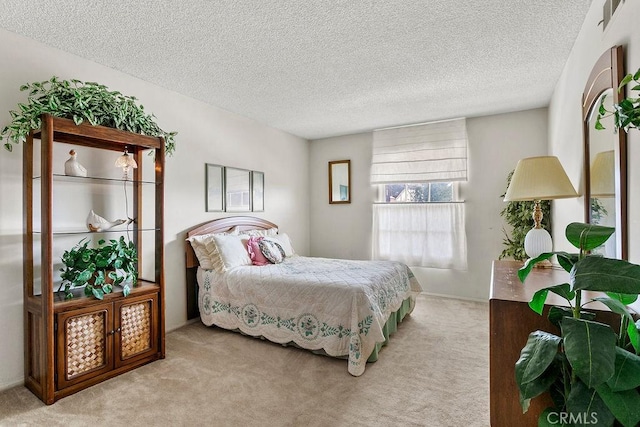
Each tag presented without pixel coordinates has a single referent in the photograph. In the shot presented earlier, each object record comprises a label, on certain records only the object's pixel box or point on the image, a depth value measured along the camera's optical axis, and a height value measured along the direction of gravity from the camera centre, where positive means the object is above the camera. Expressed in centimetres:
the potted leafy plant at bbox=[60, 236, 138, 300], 233 -40
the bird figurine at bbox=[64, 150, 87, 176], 243 +38
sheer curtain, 455 -32
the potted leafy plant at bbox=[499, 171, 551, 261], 369 -12
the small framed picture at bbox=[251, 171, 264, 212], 452 +34
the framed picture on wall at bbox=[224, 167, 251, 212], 412 +34
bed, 261 -78
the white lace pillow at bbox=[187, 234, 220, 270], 351 -39
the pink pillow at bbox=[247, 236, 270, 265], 369 -46
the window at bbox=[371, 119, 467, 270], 455 +29
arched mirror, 146 +28
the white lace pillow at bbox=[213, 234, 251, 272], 343 -42
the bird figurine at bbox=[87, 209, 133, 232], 251 -6
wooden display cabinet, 212 -70
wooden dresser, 139 -61
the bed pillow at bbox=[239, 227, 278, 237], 417 -24
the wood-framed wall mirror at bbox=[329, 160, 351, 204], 544 +56
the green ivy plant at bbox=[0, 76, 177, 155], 215 +78
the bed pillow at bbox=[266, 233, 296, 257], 430 -40
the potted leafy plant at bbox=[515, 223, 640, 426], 87 -43
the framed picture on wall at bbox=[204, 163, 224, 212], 384 +34
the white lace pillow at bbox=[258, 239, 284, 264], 377 -44
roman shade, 453 +90
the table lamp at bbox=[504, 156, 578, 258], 206 +17
